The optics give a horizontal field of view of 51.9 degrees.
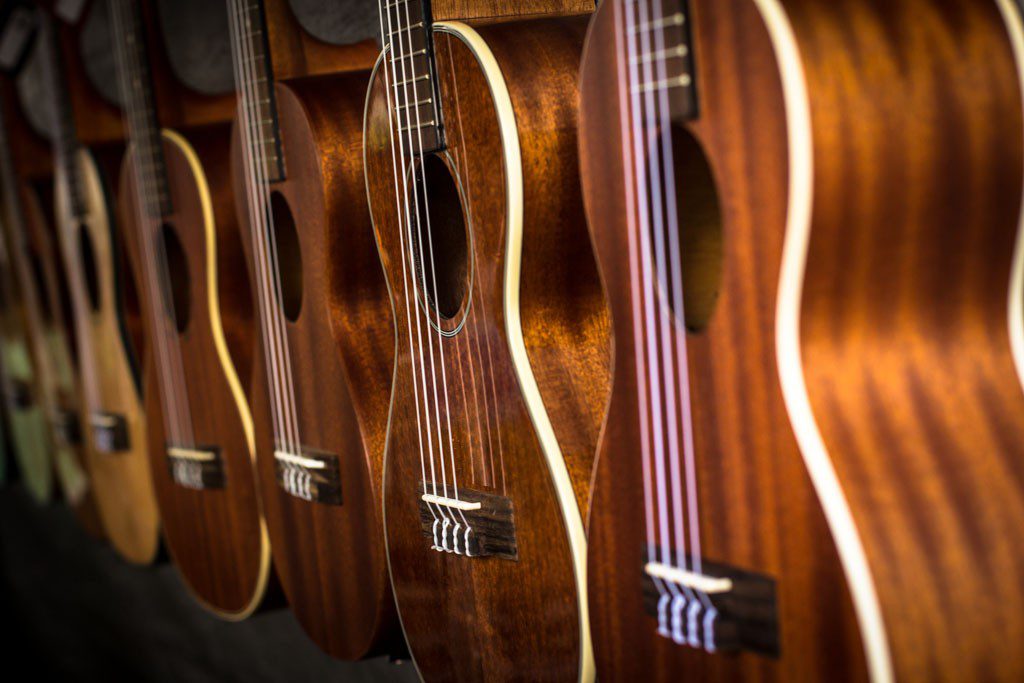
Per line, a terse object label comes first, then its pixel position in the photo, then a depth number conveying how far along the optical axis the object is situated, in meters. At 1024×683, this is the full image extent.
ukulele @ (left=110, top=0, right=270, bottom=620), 1.44
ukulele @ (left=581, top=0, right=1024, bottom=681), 0.62
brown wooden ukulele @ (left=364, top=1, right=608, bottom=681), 0.88
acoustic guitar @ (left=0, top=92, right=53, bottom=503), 2.38
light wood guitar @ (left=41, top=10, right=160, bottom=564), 1.77
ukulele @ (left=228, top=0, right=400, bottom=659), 1.14
